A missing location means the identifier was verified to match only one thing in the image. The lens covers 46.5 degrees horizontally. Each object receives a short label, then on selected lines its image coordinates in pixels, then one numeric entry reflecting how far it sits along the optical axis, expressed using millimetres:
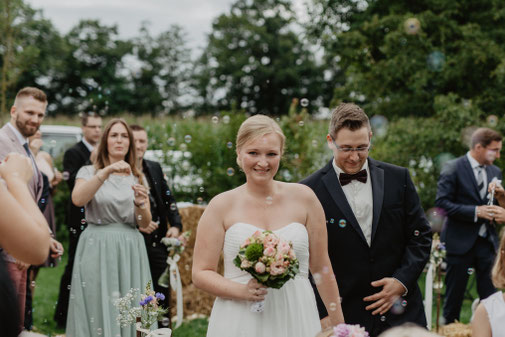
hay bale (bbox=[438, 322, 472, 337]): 5792
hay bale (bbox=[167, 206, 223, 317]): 7289
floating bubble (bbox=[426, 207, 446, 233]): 6812
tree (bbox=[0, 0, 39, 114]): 11703
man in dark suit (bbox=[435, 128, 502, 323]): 6555
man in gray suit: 4469
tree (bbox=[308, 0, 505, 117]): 12219
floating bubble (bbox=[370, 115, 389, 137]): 11488
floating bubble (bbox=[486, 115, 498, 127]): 10617
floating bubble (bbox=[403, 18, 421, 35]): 11859
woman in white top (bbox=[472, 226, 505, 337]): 2801
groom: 3439
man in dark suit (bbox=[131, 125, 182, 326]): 5719
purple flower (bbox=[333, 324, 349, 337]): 1994
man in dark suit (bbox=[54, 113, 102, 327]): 5988
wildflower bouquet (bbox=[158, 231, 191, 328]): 5578
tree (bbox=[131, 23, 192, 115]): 40531
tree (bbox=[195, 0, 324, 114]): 38844
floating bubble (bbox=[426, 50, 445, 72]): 12195
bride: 3018
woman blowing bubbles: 4816
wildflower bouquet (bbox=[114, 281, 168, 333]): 3789
